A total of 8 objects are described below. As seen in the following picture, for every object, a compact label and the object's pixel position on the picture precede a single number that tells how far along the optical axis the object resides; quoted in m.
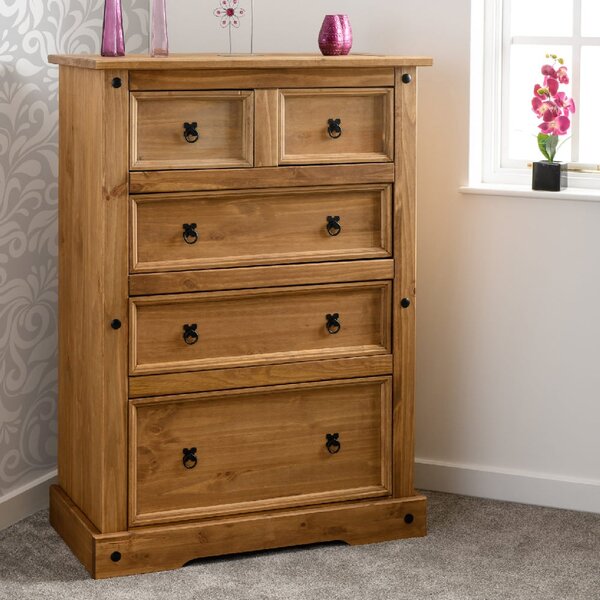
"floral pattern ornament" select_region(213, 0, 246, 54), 4.66
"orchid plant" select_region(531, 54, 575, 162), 4.47
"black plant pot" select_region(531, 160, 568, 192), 4.47
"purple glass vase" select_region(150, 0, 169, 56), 3.90
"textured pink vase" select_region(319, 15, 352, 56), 3.99
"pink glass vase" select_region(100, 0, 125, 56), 3.81
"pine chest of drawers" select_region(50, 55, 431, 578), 3.79
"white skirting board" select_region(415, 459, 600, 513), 4.57
